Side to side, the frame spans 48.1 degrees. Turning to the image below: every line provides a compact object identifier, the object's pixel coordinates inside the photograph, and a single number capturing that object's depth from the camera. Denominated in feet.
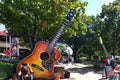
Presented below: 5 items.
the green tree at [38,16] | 38.27
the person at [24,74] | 17.64
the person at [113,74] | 18.00
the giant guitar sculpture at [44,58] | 29.45
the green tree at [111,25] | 56.57
